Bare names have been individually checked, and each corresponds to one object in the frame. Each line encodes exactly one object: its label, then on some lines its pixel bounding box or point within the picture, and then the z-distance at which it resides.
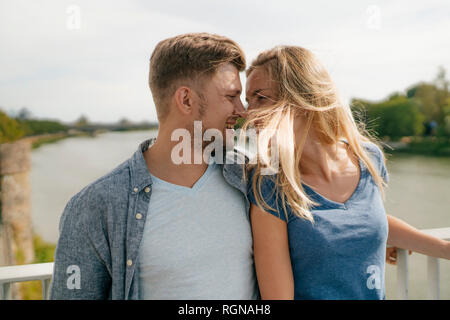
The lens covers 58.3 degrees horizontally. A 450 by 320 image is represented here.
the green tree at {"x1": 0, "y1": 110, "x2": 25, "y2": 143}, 21.87
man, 1.24
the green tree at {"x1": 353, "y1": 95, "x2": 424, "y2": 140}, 31.64
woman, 1.29
